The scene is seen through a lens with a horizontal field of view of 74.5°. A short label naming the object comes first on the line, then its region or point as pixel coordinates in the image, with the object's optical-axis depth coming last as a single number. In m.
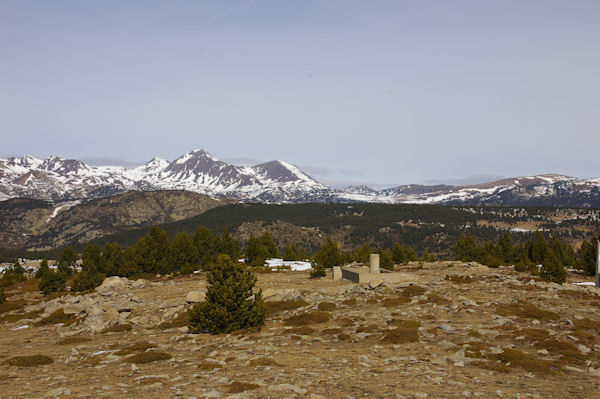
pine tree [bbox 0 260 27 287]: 85.40
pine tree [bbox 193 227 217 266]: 94.94
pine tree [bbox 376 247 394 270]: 79.12
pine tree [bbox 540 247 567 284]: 57.84
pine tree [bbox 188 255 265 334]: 27.84
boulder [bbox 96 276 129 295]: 51.62
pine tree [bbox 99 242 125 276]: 77.31
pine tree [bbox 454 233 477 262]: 108.26
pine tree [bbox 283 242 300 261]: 108.80
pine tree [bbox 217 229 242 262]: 97.00
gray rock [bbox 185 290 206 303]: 38.44
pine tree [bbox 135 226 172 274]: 79.75
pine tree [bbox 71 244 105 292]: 65.81
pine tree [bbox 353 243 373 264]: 102.52
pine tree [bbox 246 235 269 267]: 99.25
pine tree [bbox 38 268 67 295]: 65.79
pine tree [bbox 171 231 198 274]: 86.25
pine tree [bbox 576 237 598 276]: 79.62
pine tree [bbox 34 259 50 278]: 69.90
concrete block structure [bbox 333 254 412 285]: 53.16
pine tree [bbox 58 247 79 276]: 96.00
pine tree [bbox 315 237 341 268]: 90.69
